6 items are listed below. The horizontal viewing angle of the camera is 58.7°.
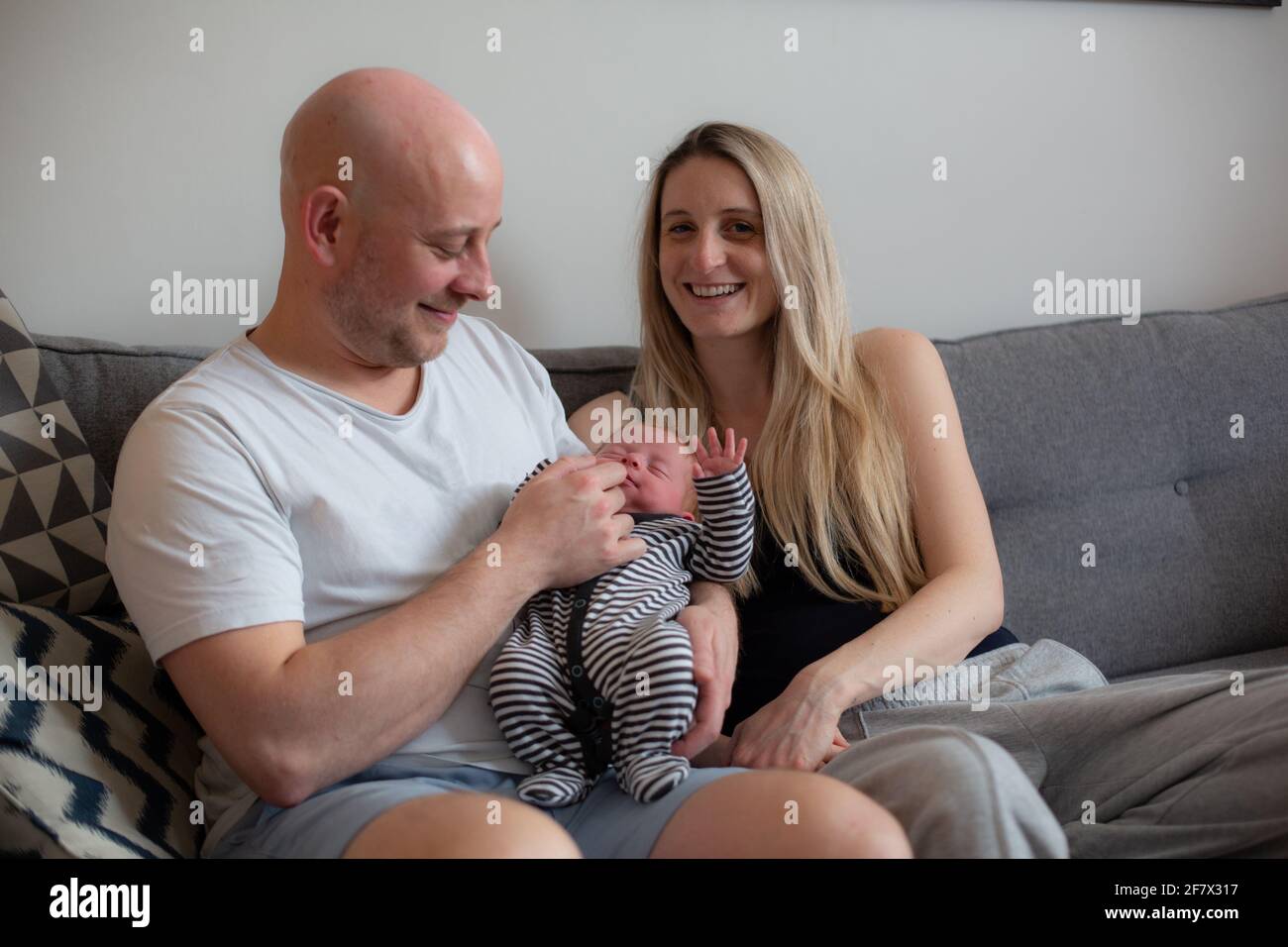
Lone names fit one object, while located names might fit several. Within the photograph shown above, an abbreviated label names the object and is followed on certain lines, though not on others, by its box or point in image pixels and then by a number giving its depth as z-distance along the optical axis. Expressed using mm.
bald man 1189
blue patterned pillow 1134
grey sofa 2043
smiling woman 1336
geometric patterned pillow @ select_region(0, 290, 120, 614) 1454
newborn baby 1299
